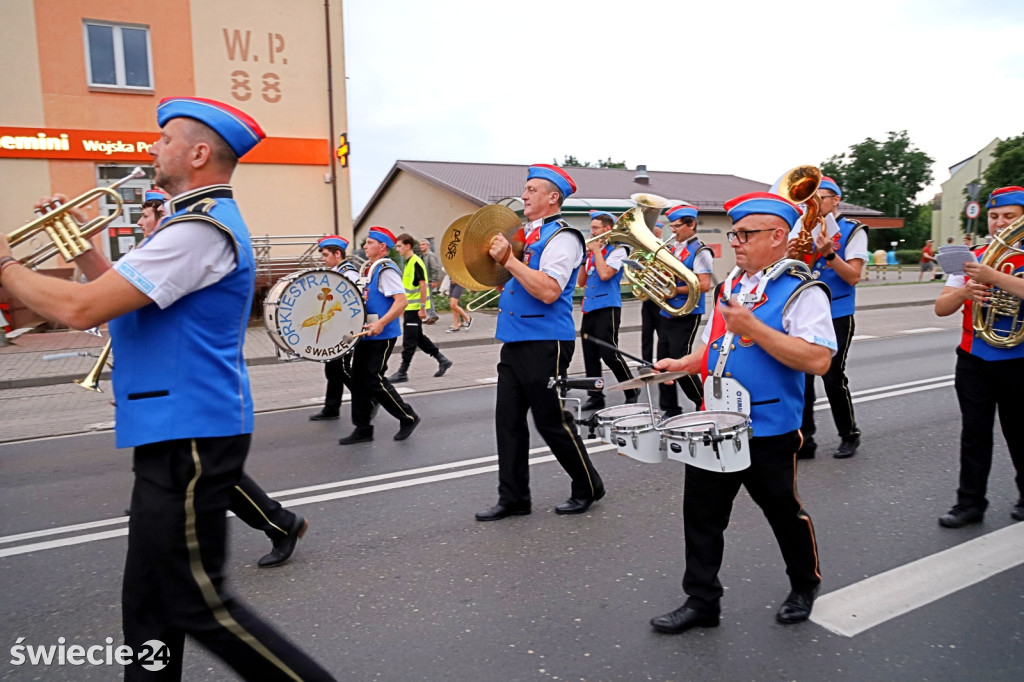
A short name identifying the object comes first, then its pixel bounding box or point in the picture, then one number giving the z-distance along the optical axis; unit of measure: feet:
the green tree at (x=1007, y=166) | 128.35
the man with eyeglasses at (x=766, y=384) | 10.07
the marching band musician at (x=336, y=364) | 23.65
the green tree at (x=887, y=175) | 190.29
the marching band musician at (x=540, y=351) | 15.01
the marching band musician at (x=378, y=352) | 22.11
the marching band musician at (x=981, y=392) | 14.43
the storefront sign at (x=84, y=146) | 52.80
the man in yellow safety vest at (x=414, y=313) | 34.19
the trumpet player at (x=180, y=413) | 7.25
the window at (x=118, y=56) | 55.42
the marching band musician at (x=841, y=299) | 18.97
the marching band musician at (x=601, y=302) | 26.78
